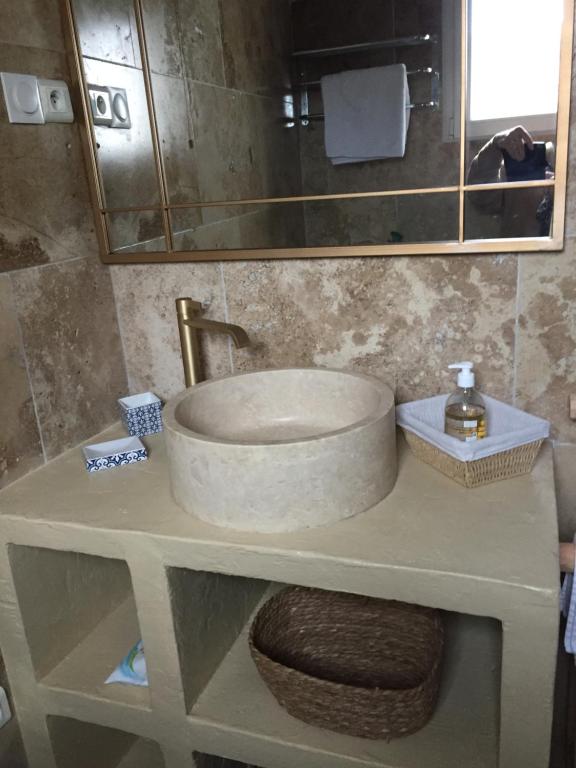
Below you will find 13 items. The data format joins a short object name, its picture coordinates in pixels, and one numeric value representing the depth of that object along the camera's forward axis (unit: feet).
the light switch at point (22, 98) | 3.67
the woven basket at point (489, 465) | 3.35
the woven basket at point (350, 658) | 3.16
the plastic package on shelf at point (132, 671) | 3.73
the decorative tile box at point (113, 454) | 3.95
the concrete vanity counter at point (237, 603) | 2.75
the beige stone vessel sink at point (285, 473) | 3.00
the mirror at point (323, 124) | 3.50
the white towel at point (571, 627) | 3.11
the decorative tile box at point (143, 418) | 4.41
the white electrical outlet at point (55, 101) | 3.94
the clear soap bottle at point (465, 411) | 3.51
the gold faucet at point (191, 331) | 4.08
